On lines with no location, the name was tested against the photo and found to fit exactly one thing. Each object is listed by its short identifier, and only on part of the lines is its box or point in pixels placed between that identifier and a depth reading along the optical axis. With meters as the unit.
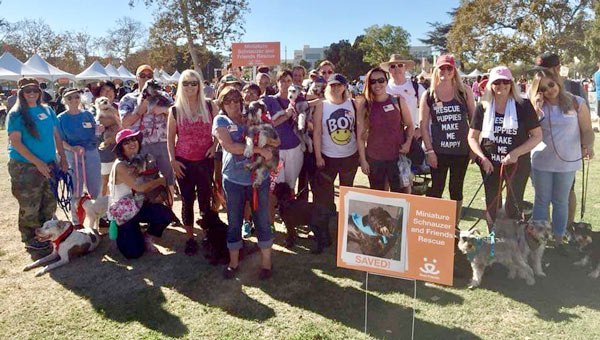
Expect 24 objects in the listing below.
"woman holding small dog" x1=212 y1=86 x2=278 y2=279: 3.58
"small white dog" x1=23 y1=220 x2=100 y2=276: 4.26
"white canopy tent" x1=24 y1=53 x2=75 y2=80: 23.14
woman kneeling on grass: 4.30
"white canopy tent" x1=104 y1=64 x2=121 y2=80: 29.58
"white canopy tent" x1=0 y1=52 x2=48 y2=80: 20.77
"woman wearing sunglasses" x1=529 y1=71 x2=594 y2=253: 3.82
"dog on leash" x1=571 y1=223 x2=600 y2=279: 3.78
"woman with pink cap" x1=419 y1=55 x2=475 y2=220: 3.96
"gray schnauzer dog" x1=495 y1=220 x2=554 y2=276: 3.58
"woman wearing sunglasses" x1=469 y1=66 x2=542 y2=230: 3.63
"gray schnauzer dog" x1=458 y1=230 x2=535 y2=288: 3.54
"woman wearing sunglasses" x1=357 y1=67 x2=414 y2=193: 4.13
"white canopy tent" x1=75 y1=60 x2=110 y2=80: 27.20
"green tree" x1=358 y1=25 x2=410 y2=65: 48.70
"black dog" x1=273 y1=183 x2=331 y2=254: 4.47
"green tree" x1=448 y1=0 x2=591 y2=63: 24.16
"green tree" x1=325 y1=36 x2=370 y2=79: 50.38
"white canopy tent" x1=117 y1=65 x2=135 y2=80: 31.54
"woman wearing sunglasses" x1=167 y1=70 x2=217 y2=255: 4.14
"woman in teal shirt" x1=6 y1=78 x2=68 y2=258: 4.53
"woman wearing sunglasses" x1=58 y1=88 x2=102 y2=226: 5.05
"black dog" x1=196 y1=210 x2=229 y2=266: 4.31
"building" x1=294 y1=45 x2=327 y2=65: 131.89
